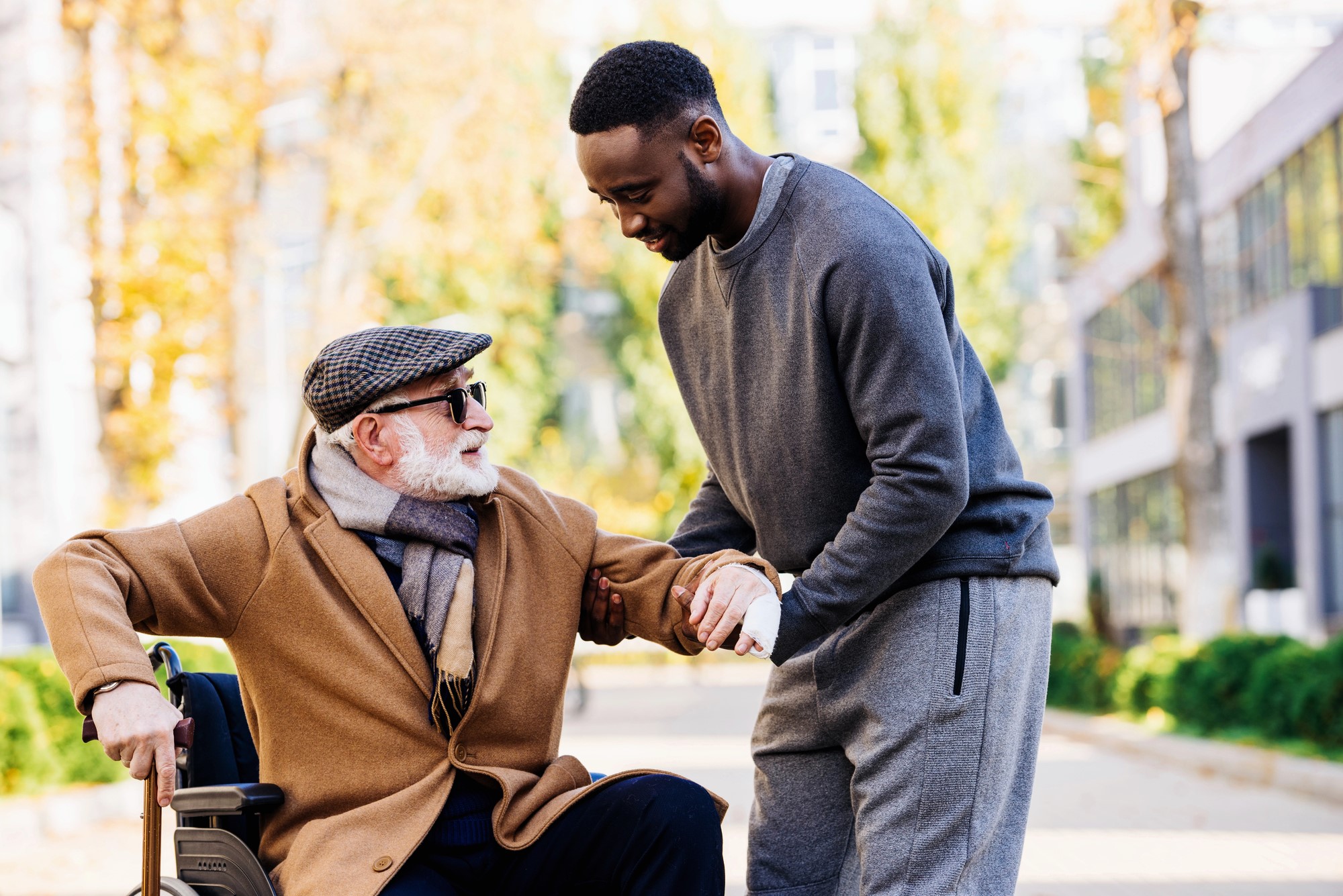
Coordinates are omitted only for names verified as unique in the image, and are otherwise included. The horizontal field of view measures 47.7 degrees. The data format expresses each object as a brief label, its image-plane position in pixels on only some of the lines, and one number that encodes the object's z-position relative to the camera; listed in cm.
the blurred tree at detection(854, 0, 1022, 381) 3127
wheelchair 281
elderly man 277
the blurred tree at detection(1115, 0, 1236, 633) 1371
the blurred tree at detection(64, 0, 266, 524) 1308
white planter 1805
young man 259
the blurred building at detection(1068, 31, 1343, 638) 2048
